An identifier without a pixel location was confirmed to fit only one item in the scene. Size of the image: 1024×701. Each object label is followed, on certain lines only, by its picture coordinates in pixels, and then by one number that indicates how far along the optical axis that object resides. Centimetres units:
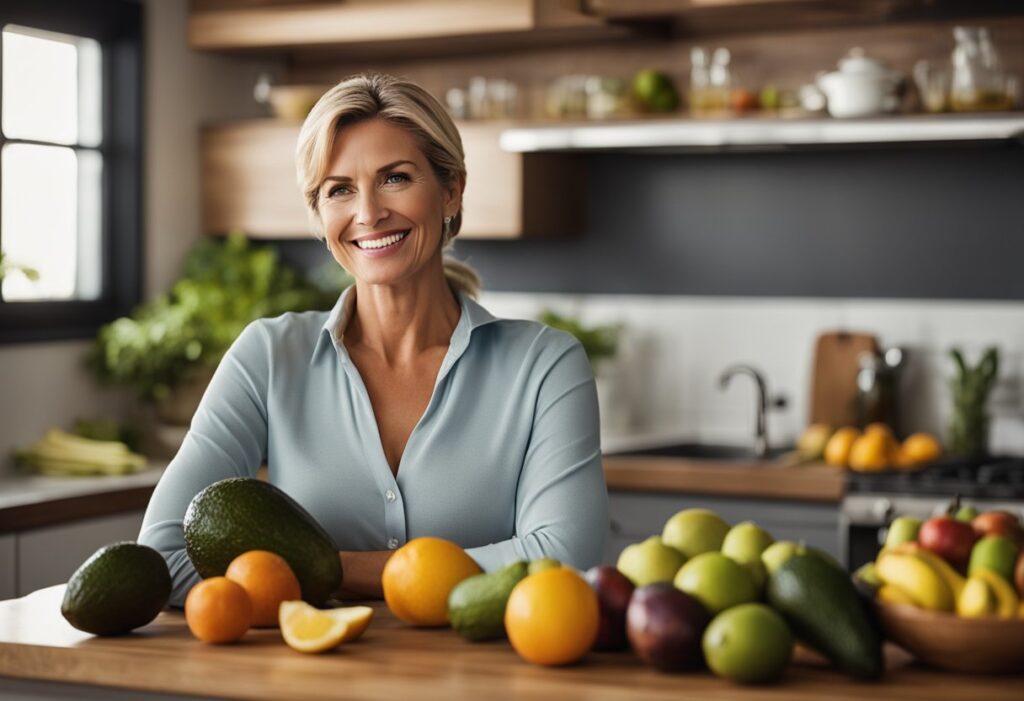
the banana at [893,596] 199
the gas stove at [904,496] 370
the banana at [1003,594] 197
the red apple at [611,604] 202
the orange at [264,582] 210
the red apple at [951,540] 206
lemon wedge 203
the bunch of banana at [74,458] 418
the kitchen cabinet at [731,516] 386
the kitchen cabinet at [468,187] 454
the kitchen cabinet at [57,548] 366
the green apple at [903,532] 212
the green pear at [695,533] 213
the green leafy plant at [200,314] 450
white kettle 402
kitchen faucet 442
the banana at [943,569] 200
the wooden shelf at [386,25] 443
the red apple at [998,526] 210
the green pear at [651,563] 206
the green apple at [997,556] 201
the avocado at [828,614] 195
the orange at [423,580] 211
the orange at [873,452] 402
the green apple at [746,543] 205
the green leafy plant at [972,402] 420
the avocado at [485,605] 206
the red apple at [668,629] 195
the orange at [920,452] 413
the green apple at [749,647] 191
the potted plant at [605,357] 459
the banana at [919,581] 198
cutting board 446
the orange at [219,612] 205
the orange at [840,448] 412
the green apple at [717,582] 198
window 441
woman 243
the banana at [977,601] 196
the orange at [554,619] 197
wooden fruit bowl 194
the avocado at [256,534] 217
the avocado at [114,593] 208
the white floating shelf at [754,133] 386
